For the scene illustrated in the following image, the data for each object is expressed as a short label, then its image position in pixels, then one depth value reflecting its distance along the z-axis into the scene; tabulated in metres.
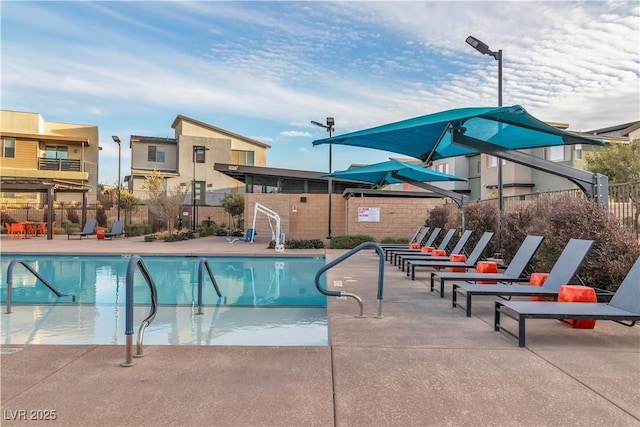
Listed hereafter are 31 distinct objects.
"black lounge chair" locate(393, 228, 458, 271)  10.17
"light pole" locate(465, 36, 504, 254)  9.91
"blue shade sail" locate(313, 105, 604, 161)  5.62
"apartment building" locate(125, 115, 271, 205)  32.16
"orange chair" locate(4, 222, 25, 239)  21.92
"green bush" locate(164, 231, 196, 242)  20.08
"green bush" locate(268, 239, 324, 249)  17.06
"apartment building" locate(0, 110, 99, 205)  29.91
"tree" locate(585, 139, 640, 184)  19.83
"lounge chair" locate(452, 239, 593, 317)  4.96
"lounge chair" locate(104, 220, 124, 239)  21.30
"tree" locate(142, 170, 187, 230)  21.89
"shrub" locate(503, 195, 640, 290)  5.51
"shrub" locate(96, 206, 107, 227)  27.86
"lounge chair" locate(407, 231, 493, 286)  7.60
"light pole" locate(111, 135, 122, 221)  24.58
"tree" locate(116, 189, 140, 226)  28.14
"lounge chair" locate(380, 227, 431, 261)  11.74
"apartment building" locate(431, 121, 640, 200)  25.05
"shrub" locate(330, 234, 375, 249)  16.72
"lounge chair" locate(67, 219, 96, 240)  21.20
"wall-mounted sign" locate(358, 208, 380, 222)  18.19
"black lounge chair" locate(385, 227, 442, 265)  10.82
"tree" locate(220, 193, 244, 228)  23.90
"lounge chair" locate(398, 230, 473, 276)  8.78
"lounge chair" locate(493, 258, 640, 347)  3.82
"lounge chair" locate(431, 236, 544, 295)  6.09
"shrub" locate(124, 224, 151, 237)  24.20
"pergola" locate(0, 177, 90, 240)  20.64
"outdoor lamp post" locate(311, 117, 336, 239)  18.31
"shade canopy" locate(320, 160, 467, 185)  11.36
